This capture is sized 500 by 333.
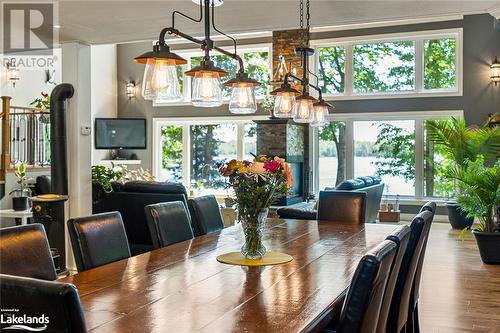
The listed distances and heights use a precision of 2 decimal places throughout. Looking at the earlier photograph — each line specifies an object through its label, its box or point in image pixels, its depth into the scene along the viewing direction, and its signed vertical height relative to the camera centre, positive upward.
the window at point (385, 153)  9.95 +0.07
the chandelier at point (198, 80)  2.41 +0.41
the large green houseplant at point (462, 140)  6.98 +0.23
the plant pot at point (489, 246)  5.78 -1.05
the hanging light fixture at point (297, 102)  3.48 +0.40
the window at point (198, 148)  11.52 +0.22
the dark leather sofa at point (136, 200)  5.72 -0.51
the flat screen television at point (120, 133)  11.71 +0.57
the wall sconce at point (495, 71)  9.27 +1.59
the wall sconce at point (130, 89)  12.27 +1.67
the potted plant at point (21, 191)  6.84 -0.50
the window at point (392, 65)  9.80 +1.89
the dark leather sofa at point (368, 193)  5.51 -0.57
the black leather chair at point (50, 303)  1.12 -0.33
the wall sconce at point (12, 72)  9.08 +1.57
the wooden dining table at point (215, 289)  1.60 -0.53
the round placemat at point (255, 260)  2.49 -0.53
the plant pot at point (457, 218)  8.66 -1.08
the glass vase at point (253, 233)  2.59 -0.40
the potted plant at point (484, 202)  5.68 -0.54
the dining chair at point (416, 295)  3.05 -0.88
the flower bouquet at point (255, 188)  2.52 -0.16
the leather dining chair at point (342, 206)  4.11 -0.42
